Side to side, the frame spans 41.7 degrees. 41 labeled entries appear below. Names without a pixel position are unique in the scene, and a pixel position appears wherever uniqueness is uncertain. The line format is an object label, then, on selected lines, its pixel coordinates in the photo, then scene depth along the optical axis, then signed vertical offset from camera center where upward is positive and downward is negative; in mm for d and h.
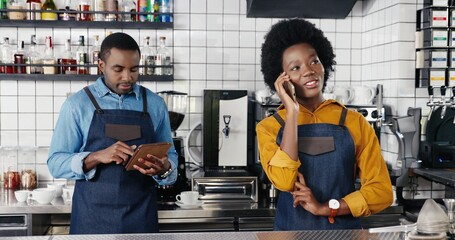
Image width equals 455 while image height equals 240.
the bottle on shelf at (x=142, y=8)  4109 +639
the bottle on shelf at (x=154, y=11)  4141 +623
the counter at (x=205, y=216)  3461 -678
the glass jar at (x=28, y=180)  4043 -546
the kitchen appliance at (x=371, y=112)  3881 -60
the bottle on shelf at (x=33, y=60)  4055 +271
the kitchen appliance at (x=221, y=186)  3705 -526
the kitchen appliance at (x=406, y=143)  3802 -256
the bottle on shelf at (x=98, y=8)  4098 +633
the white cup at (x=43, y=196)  3510 -566
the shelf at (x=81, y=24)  4055 +524
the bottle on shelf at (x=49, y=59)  4066 +279
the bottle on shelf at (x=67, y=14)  4051 +586
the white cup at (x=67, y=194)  3680 -581
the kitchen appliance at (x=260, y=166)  3744 -411
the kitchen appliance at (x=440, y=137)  3818 -220
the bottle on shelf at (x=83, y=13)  4090 +598
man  2428 -189
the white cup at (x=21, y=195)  3564 -574
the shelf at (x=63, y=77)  4051 +157
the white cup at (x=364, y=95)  4129 +54
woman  2002 -163
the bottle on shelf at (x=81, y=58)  4097 +287
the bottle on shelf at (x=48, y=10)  4047 +607
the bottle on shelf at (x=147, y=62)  4145 +268
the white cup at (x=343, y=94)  4180 +60
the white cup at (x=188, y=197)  3537 -570
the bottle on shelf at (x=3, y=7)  4039 +626
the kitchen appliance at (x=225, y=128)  3928 -177
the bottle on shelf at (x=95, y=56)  4102 +304
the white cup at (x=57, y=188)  3744 -555
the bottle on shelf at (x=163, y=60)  4176 +287
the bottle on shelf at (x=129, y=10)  4117 +624
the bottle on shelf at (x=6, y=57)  4051 +290
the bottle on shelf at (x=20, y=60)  4043 +268
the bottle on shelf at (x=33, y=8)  4047 +624
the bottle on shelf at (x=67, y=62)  4074 +260
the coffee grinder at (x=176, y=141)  3744 -253
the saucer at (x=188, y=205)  3537 -618
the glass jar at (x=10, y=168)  3992 -467
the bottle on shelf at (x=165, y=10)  4152 +632
